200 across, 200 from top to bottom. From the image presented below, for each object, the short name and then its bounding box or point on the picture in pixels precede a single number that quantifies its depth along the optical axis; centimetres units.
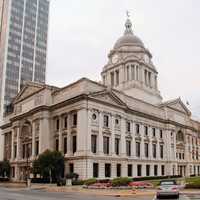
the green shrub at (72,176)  5841
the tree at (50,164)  5775
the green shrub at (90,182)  4972
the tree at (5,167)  7488
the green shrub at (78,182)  5508
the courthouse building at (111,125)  6291
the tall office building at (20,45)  12050
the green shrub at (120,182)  4548
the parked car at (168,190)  2911
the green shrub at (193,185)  3890
